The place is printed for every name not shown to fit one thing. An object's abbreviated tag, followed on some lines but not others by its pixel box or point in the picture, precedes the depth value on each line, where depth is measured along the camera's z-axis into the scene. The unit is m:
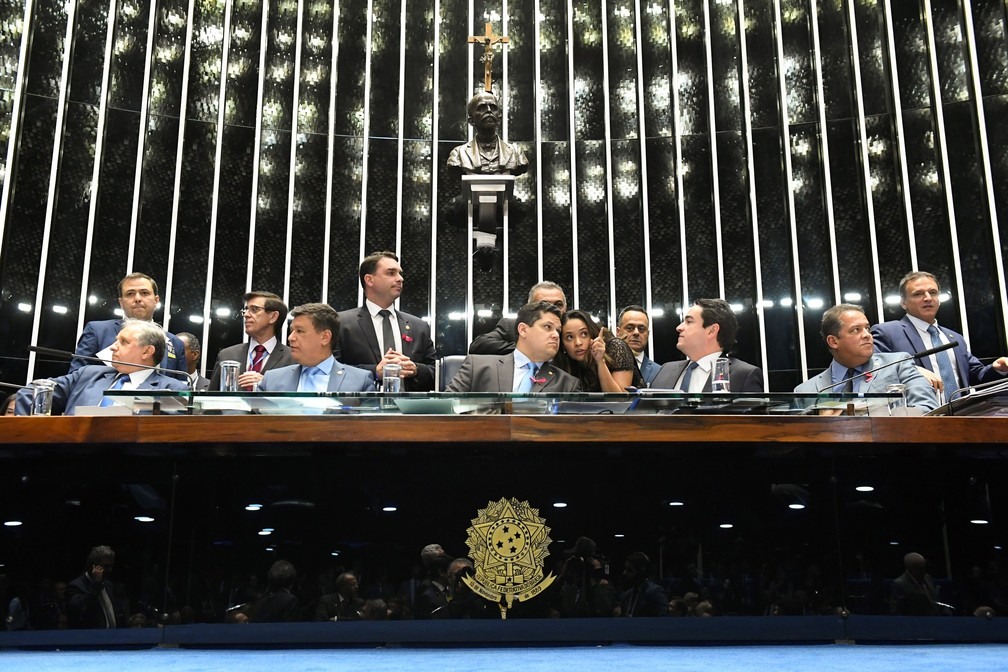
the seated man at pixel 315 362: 3.60
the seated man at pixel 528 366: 3.62
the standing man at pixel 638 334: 5.02
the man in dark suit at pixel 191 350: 5.28
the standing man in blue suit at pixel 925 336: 4.36
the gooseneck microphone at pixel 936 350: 2.76
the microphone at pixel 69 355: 2.86
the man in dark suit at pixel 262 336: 4.61
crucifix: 6.57
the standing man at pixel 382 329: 4.68
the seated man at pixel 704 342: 3.76
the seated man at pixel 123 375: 3.63
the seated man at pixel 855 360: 3.41
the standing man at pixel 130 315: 4.72
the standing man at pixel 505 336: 4.50
